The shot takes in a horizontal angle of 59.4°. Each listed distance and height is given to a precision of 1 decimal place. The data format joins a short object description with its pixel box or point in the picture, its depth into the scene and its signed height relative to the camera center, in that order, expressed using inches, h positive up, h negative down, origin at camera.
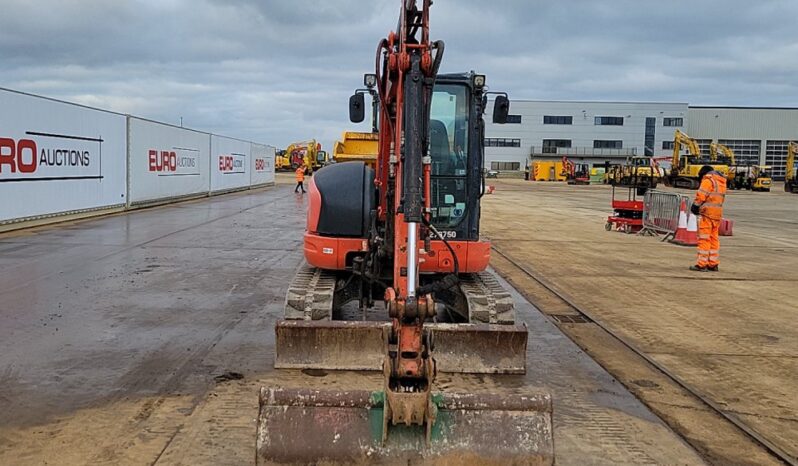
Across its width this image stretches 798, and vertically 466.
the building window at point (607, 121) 3462.1 +329.6
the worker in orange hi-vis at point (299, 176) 1518.2 +9.3
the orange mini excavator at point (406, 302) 149.0 -39.8
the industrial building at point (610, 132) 3304.6 +273.6
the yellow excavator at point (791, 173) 2112.6 +59.2
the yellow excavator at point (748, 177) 2174.0 +43.1
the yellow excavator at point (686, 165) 2133.4 +76.3
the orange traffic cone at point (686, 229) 641.6 -36.8
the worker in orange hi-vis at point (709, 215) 474.6 -16.8
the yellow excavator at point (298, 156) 2309.3 +93.4
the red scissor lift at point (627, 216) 754.8 -30.7
